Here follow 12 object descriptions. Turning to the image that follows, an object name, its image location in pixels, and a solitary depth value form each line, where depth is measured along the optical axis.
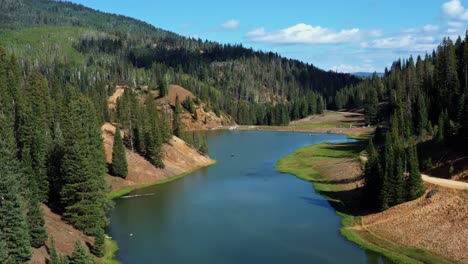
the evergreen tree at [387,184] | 71.19
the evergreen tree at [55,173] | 70.38
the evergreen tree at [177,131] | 141.68
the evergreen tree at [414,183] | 70.00
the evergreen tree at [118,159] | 99.19
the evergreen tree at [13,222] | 45.12
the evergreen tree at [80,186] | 63.09
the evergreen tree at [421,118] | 116.11
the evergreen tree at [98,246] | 57.06
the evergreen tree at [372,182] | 75.06
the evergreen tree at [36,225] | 50.66
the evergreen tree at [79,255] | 48.78
